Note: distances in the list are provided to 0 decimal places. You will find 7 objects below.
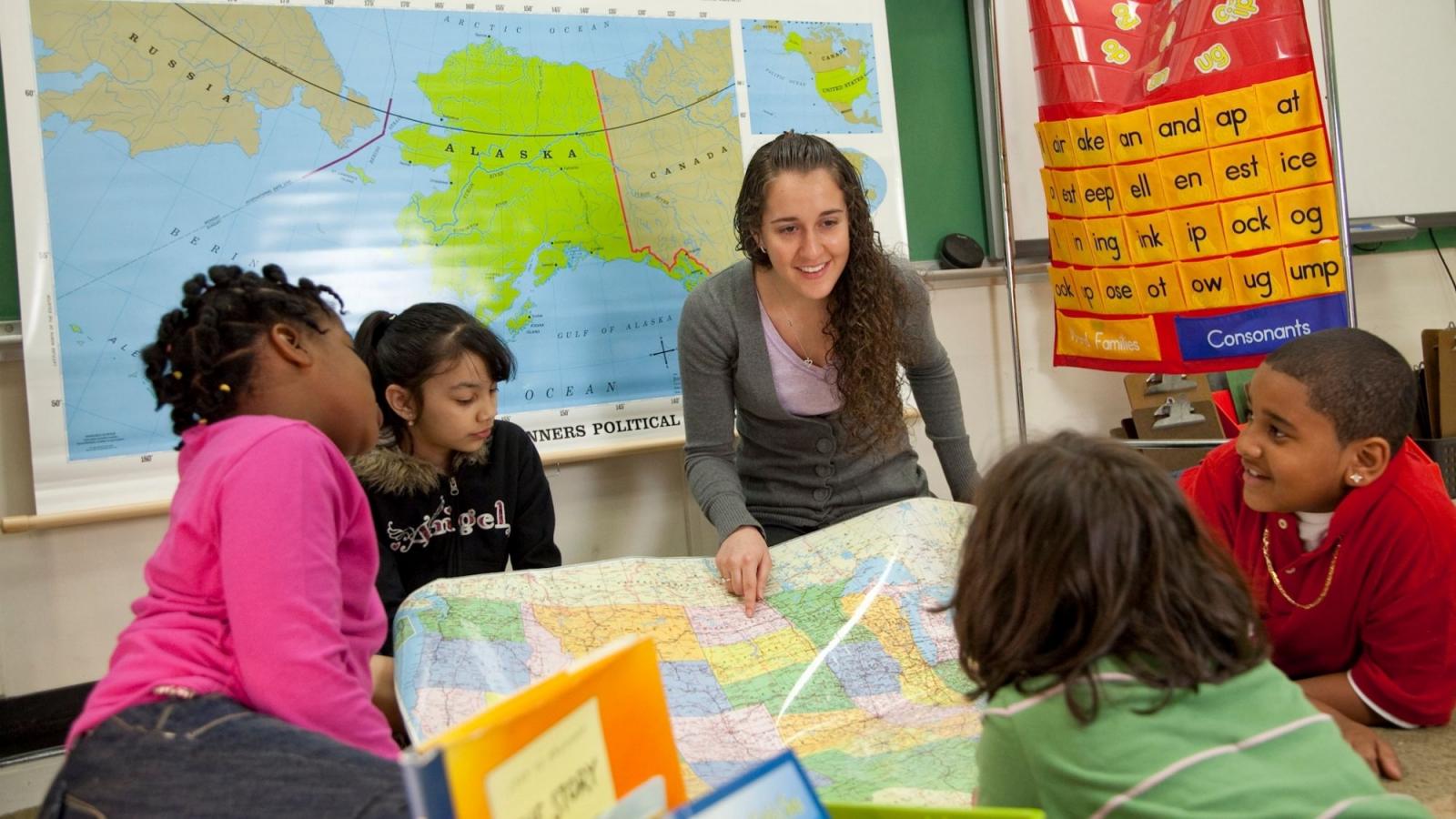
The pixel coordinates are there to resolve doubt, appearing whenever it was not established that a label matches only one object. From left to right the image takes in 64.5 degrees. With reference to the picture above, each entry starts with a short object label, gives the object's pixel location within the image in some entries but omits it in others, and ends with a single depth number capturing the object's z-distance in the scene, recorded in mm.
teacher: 2061
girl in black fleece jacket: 1997
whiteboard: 3533
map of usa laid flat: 1541
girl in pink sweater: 1065
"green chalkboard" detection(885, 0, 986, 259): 3039
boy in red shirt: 1551
